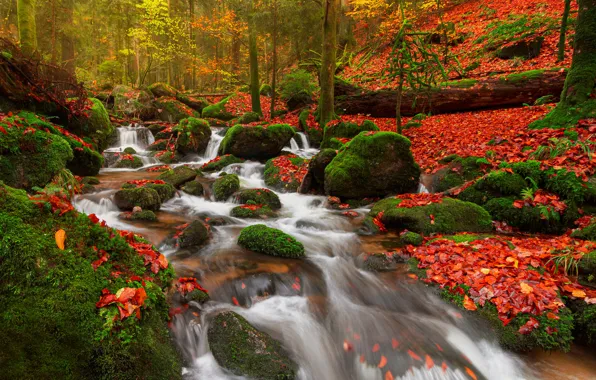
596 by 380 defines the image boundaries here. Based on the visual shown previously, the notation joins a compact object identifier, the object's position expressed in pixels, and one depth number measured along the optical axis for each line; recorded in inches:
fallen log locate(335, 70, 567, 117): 440.1
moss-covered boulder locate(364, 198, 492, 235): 233.5
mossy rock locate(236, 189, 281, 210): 323.0
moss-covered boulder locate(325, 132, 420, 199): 318.3
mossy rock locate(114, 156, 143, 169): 449.5
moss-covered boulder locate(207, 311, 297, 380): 115.3
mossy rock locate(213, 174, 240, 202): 342.0
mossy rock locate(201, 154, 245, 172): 449.7
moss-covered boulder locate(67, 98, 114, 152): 389.7
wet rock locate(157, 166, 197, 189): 356.4
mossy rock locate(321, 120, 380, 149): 468.4
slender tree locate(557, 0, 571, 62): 445.4
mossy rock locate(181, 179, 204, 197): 344.8
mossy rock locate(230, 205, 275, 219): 293.6
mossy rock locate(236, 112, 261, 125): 649.6
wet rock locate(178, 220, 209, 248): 217.3
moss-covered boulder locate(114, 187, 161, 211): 277.0
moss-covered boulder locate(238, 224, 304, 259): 210.2
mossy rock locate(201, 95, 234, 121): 722.2
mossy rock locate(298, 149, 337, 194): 351.3
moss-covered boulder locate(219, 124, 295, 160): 468.1
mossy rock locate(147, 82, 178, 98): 773.9
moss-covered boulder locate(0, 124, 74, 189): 221.3
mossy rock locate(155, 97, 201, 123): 713.2
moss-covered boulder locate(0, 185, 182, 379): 81.8
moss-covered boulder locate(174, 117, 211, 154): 512.4
